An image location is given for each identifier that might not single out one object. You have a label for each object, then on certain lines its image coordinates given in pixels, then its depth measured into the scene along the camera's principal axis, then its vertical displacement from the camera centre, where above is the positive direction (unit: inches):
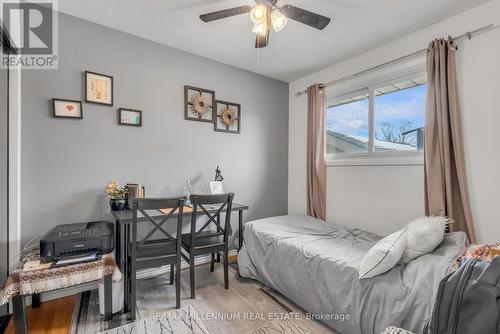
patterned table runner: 60.5 -29.7
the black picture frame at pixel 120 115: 93.8 +19.4
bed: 55.2 -31.2
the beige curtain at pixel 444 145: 78.3 +6.8
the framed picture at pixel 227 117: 120.4 +24.4
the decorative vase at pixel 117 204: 86.0 -14.1
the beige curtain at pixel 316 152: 123.6 +6.8
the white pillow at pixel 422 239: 62.3 -19.4
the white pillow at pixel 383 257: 59.9 -23.1
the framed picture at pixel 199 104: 110.8 +28.6
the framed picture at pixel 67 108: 82.0 +19.5
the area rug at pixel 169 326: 67.4 -46.4
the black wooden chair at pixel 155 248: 73.2 -27.3
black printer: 66.6 -22.1
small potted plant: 86.1 -11.5
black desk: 76.6 -25.0
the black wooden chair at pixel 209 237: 84.6 -27.8
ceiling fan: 65.3 +41.5
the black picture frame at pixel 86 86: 87.0 +29.3
